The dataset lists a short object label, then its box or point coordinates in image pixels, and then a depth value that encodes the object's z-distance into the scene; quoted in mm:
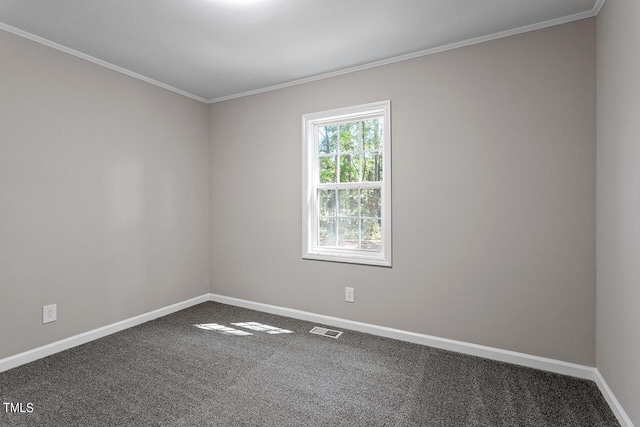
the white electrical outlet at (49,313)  2604
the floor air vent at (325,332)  3049
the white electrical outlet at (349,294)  3187
